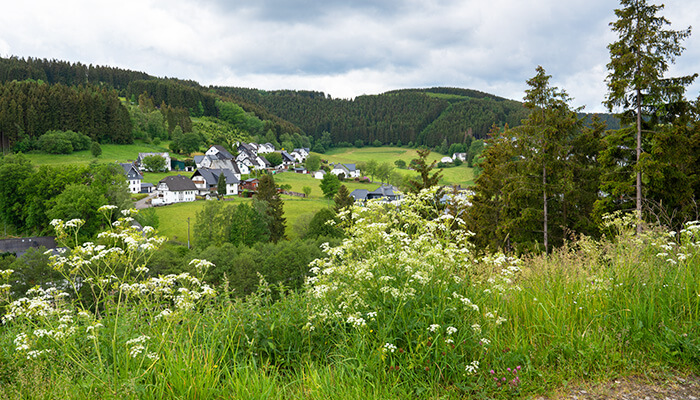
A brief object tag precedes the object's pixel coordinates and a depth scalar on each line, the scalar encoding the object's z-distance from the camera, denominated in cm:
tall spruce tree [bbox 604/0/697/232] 1545
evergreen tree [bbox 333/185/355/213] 5592
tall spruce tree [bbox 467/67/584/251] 1977
